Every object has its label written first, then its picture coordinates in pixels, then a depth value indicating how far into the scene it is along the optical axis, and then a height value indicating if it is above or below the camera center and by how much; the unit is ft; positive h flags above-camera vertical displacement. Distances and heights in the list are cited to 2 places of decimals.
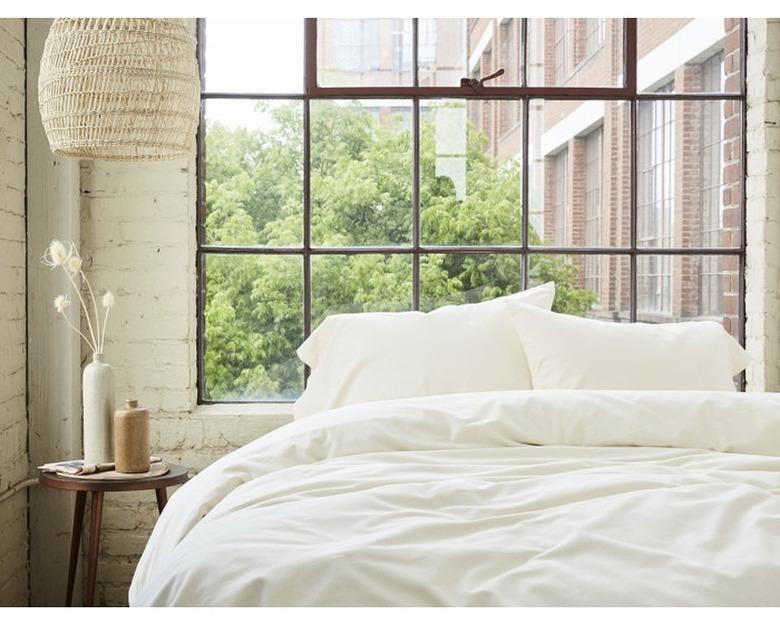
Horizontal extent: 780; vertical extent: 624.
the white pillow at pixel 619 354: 9.89 -0.48
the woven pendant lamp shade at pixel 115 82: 8.38 +1.90
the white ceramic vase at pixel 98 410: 9.91 -1.08
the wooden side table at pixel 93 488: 9.41 -1.78
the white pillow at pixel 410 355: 9.98 -0.52
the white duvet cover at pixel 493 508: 4.82 -1.23
